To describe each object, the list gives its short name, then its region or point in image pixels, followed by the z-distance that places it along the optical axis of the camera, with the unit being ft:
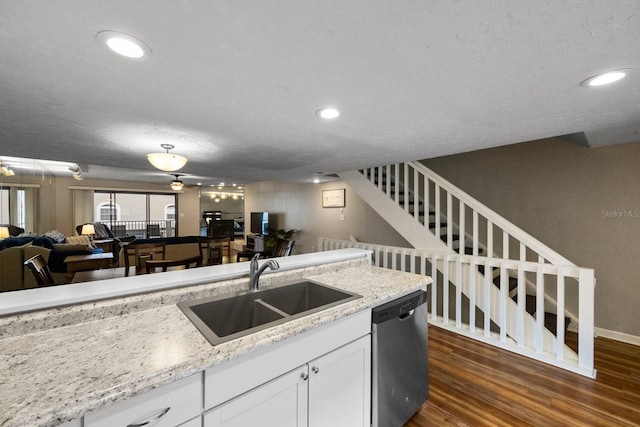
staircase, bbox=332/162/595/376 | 7.55
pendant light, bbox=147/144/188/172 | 8.67
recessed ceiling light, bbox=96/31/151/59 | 3.58
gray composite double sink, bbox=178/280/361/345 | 4.25
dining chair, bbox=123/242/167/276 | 11.01
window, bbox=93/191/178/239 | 31.76
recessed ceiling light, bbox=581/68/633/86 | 4.42
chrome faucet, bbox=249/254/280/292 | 4.98
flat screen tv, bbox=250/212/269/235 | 25.35
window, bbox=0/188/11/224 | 15.76
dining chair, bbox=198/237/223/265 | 13.64
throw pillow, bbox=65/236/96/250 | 22.17
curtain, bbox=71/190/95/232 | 26.05
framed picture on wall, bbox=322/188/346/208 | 19.40
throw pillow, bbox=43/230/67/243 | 18.90
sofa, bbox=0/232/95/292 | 12.76
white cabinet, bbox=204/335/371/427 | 3.15
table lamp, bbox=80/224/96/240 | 23.49
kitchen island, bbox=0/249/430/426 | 2.30
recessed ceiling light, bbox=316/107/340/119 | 6.15
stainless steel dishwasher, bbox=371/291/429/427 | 4.81
